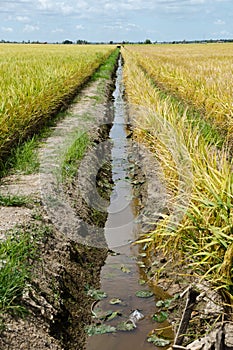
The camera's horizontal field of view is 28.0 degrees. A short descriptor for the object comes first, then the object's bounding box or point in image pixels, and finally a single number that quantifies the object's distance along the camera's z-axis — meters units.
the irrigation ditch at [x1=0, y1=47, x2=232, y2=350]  2.61
